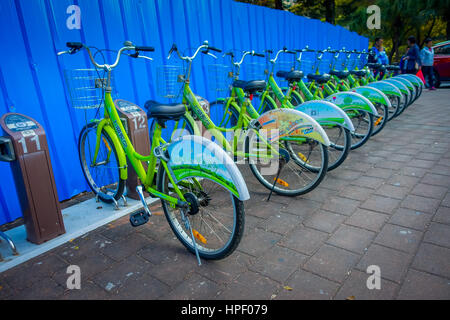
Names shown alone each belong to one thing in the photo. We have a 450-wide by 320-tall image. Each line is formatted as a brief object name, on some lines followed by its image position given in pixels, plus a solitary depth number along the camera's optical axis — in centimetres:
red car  1170
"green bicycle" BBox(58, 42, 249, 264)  209
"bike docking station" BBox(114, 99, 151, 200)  322
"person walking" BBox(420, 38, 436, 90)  1078
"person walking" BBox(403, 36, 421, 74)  1016
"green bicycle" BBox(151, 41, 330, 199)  318
